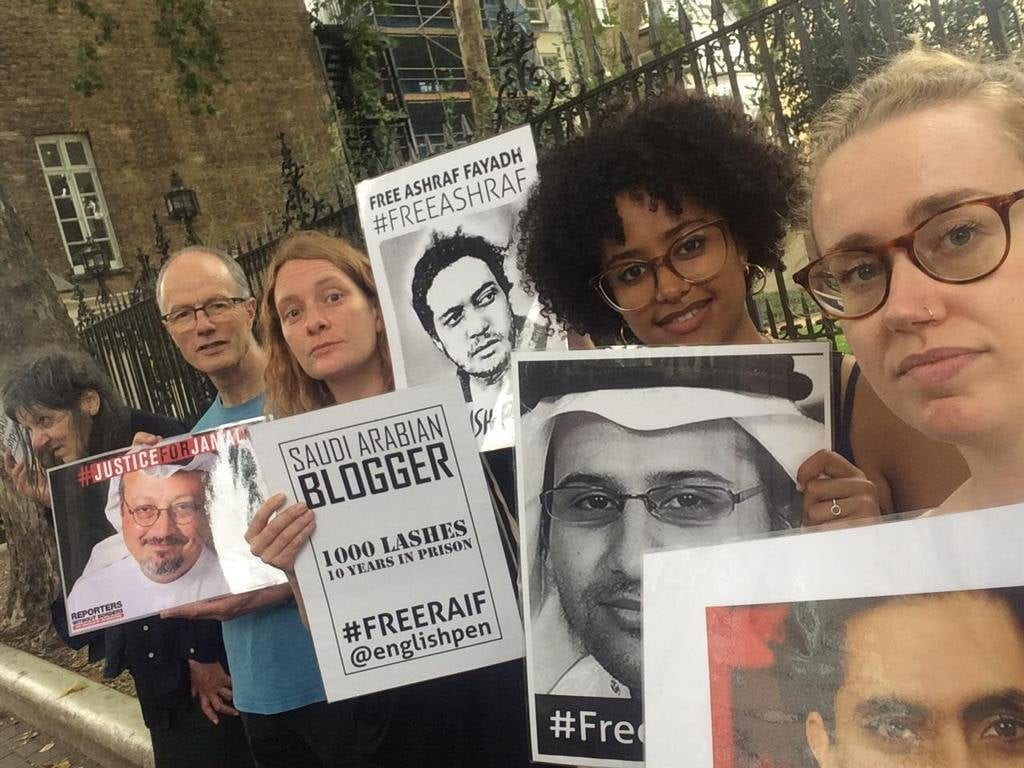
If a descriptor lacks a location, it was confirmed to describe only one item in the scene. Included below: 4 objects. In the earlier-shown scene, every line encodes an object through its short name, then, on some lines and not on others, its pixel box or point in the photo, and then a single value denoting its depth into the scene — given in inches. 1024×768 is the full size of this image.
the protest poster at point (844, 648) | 26.3
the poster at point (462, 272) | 57.6
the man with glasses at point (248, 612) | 71.9
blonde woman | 28.4
